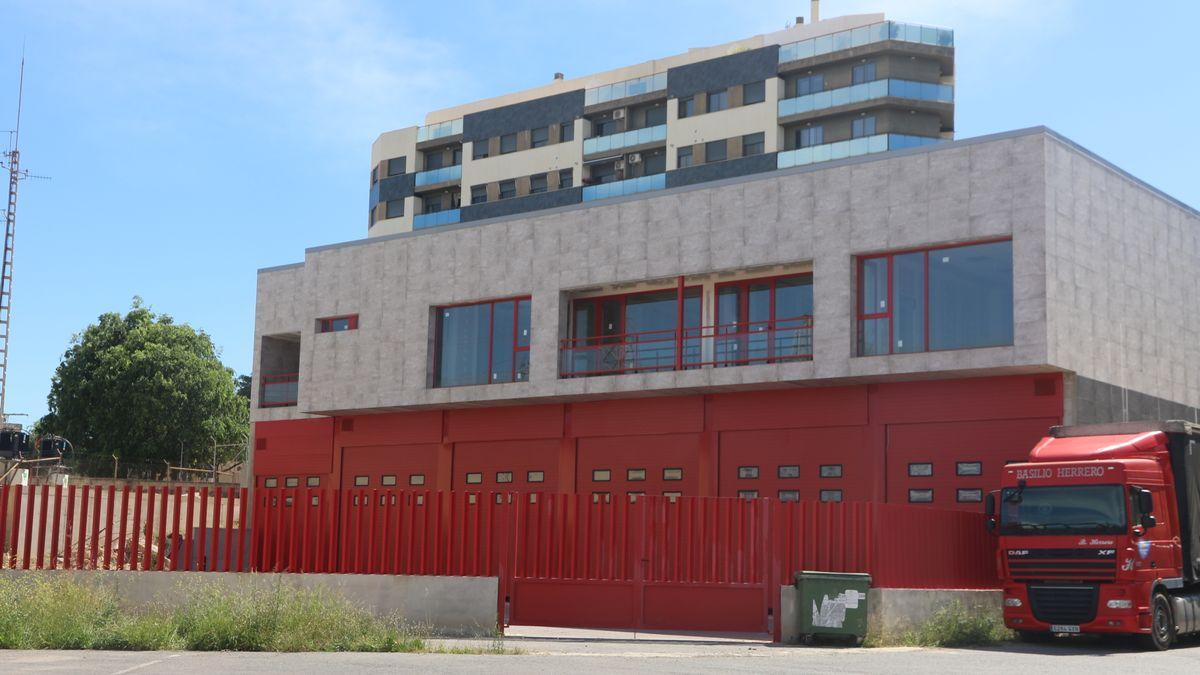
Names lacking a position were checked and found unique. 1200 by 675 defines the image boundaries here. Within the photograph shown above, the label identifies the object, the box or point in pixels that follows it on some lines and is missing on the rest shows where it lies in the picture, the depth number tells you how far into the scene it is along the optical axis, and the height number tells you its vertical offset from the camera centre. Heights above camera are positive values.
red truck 20.56 -0.50
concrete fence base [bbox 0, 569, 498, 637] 20.45 -1.60
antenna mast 58.69 +10.46
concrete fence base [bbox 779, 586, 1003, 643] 20.66 -1.67
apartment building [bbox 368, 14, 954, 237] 72.19 +20.24
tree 67.94 +3.84
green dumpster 20.22 -1.58
